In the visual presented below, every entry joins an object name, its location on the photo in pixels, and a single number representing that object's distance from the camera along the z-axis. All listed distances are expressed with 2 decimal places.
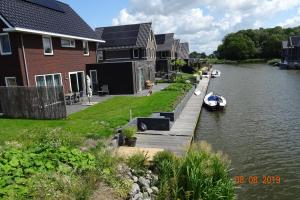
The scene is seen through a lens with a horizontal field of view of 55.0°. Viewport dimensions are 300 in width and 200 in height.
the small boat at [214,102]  26.53
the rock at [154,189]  9.67
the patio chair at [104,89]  29.77
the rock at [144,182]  9.83
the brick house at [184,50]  92.60
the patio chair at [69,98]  24.68
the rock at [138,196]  8.92
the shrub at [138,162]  10.65
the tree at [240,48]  131.25
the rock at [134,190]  8.99
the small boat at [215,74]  62.81
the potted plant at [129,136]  14.19
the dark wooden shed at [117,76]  29.19
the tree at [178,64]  60.25
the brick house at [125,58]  29.45
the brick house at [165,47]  67.06
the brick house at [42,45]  20.95
